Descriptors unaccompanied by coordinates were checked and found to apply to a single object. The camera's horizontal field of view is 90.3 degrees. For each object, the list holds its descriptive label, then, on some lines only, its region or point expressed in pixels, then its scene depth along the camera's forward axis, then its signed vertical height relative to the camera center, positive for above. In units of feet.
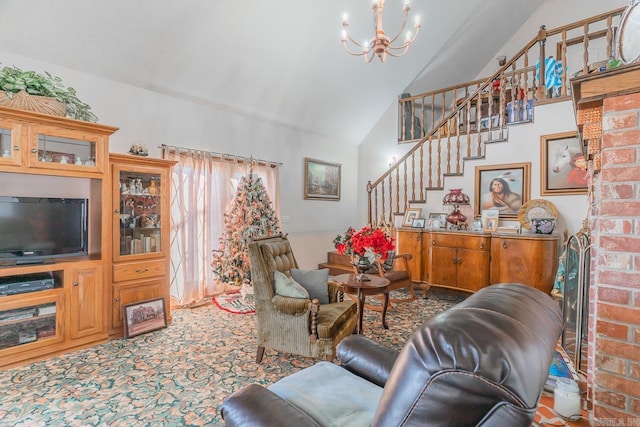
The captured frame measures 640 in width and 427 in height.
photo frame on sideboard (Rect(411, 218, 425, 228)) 16.25 -0.60
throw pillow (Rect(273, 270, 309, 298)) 8.52 -2.05
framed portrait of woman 14.19 +1.07
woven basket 8.36 +2.98
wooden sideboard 12.69 -2.02
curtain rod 13.28 +2.65
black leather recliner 1.99 -1.03
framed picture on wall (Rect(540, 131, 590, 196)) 12.76 +1.86
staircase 13.65 +4.72
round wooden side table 10.60 -2.55
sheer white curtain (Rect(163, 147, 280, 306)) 13.66 -0.05
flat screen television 8.70 -0.47
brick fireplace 3.74 -0.50
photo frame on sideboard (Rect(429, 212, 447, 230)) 15.89 -0.40
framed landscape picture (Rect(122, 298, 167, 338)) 10.42 -3.57
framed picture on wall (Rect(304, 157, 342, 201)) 19.35 +2.02
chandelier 9.76 +5.66
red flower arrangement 10.87 -1.18
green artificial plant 8.42 +3.45
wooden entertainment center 8.55 -0.90
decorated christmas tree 14.15 -0.74
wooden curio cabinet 10.49 -0.64
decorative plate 13.34 +0.00
